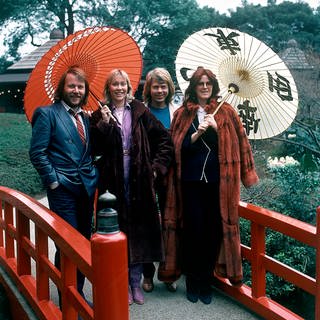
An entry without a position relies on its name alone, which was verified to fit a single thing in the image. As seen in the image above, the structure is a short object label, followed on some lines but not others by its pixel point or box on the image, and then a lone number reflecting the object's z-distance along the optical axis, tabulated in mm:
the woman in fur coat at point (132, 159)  3111
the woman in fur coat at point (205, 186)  3174
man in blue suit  2871
